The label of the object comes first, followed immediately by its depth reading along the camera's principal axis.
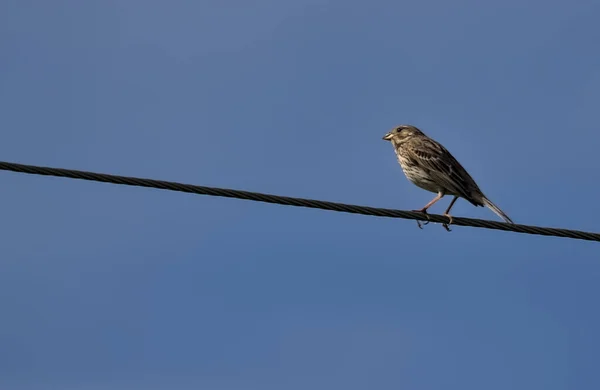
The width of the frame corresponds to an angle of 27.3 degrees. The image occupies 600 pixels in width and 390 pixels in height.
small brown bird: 16.72
